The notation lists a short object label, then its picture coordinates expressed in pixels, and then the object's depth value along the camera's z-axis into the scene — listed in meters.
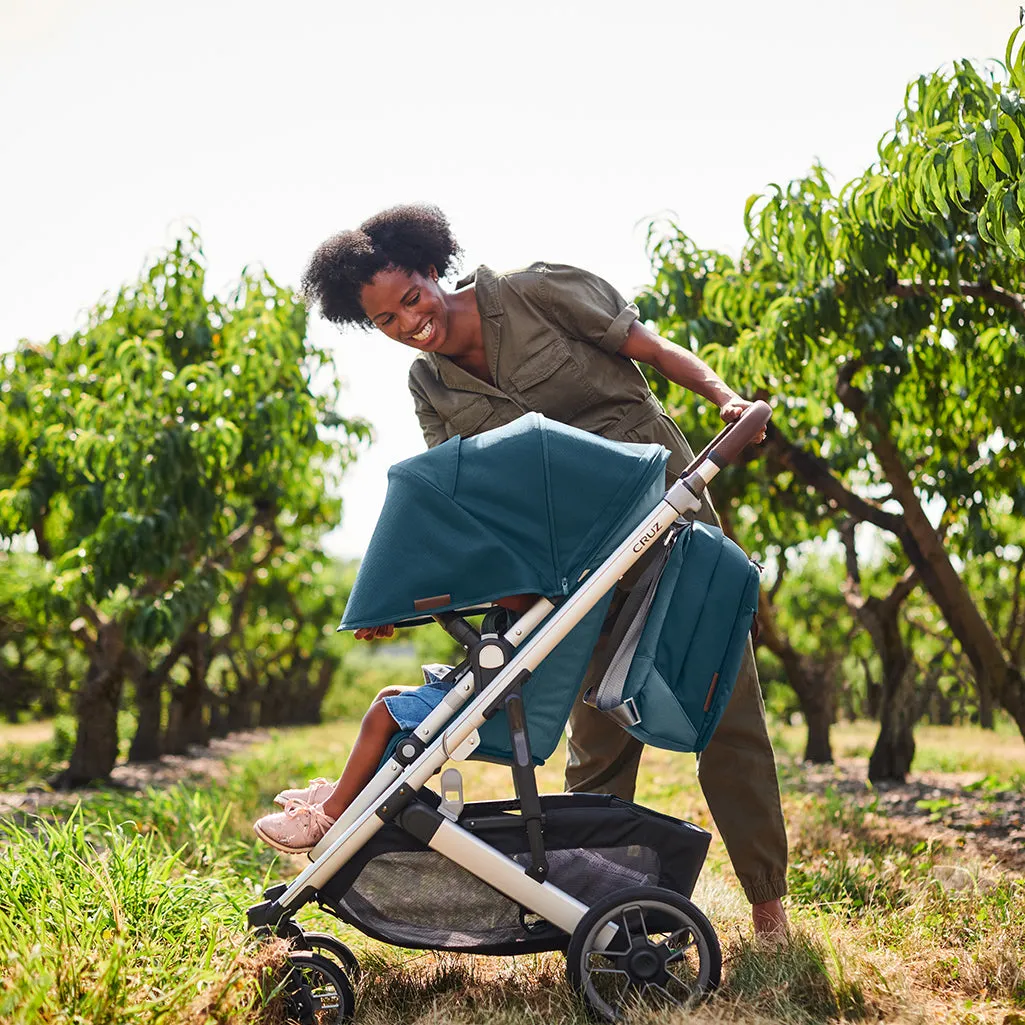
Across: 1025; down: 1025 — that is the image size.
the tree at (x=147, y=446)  6.34
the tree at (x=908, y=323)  3.49
